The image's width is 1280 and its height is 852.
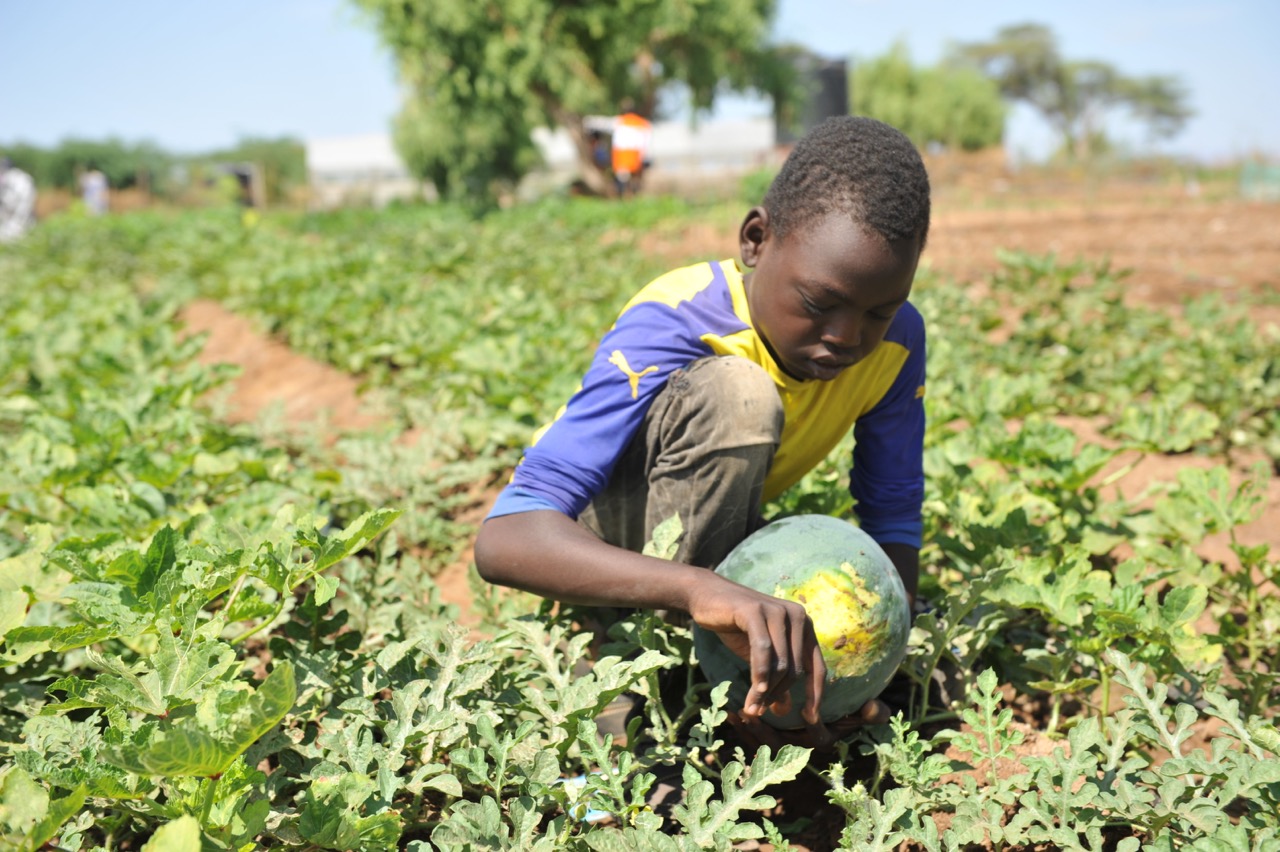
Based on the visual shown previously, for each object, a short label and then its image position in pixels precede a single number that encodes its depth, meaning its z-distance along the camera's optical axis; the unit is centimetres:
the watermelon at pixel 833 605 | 193
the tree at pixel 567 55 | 2423
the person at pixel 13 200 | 1802
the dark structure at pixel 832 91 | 1809
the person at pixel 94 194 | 3281
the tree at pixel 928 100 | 5884
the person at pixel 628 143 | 1675
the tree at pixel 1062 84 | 6562
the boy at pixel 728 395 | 188
